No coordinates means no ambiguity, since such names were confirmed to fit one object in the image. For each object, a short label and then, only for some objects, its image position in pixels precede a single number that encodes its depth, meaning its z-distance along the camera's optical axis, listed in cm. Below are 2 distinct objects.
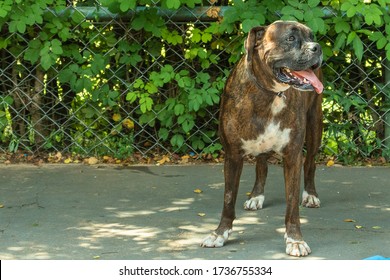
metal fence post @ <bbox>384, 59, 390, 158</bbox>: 1143
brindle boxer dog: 782
